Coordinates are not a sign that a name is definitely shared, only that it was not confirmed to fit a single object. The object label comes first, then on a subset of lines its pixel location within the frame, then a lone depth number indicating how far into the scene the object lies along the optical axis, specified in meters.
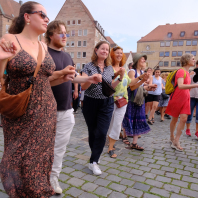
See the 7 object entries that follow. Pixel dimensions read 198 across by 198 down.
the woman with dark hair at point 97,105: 3.21
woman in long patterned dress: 1.77
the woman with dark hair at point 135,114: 4.56
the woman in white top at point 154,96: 8.02
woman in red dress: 4.52
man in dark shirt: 2.50
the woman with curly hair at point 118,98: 4.09
